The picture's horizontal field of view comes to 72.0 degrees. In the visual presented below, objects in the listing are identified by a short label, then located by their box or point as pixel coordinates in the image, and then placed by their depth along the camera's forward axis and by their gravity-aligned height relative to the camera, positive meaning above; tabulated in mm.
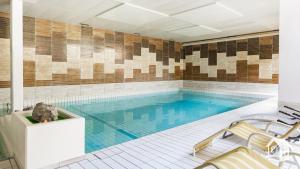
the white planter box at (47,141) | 2582 -844
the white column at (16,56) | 4441 +484
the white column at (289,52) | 5488 +695
